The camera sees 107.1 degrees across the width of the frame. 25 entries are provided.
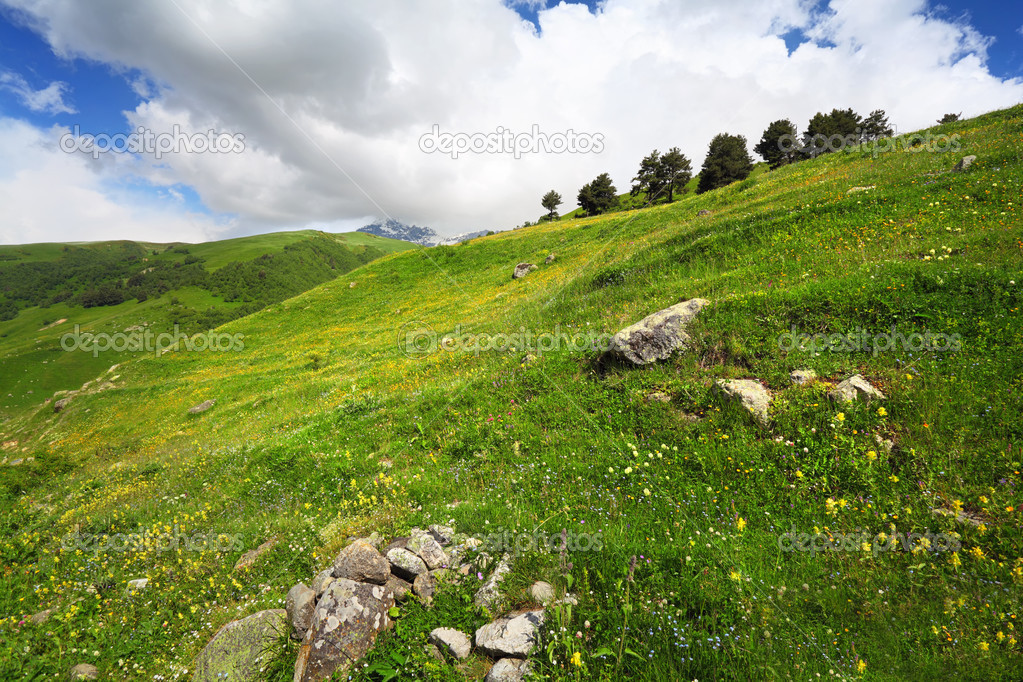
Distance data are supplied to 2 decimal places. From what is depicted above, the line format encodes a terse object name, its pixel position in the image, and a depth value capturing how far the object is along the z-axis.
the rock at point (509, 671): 3.73
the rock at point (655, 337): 9.04
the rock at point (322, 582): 5.05
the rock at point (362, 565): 5.05
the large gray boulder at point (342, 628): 4.29
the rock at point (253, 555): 6.67
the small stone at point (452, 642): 4.12
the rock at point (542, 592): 4.46
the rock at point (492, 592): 4.61
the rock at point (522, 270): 36.03
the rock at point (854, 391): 6.27
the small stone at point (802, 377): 7.11
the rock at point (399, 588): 4.97
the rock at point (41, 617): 6.10
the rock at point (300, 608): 4.79
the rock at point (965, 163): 13.82
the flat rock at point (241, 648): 4.64
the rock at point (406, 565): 5.20
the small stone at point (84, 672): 5.13
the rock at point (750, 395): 6.66
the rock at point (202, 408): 22.55
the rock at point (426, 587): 4.94
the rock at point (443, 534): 5.79
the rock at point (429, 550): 5.35
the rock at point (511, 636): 3.94
